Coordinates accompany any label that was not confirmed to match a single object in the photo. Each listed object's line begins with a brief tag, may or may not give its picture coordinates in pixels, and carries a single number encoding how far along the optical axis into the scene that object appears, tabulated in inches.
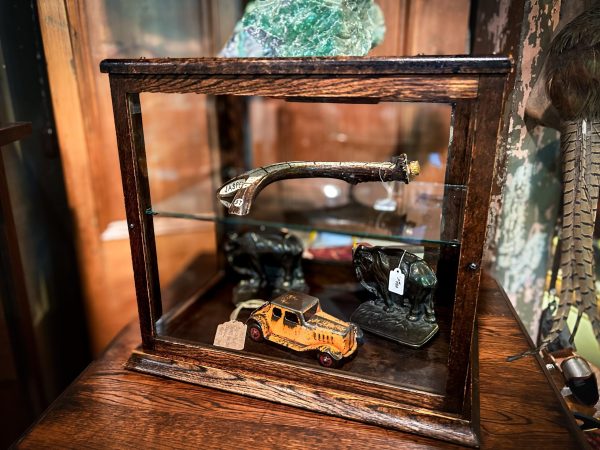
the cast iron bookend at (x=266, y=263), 47.0
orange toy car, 35.4
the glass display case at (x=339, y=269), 28.3
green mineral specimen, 37.8
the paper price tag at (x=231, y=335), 37.9
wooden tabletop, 31.9
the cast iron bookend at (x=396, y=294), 36.5
